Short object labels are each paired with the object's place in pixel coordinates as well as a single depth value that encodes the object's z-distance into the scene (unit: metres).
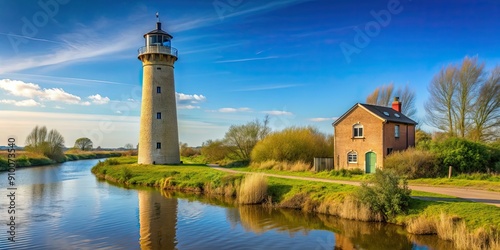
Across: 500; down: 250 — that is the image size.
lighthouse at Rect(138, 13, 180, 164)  33.44
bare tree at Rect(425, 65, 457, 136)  32.31
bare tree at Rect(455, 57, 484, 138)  31.11
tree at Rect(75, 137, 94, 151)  105.76
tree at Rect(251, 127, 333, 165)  31.33
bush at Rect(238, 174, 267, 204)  18.75
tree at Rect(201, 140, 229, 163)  41.47
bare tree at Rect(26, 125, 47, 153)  55.66
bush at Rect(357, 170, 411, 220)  13.95
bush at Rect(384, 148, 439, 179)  22.47
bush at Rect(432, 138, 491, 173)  22.66
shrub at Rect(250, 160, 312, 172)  28.95
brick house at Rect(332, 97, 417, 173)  25.92
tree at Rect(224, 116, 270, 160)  40.38
